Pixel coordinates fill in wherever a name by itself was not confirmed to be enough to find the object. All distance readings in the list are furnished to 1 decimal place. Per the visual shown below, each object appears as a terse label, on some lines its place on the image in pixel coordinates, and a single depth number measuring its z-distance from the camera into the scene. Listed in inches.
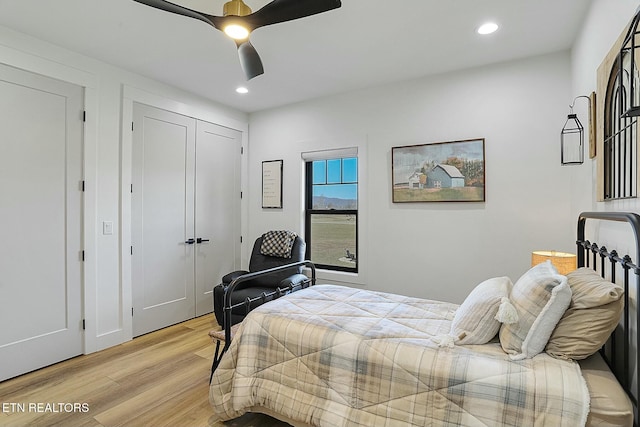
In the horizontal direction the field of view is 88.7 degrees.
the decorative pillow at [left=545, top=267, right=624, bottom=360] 50.4
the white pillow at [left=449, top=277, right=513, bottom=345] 61.5
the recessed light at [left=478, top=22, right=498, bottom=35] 96.0
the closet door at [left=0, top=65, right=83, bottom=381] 100.4
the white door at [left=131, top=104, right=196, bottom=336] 134.7
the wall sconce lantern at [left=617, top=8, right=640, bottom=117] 42.5
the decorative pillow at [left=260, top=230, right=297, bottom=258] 152.1
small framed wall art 174.1
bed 49.8
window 160.4
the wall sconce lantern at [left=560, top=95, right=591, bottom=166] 94.4
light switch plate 123.9
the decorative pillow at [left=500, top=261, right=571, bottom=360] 54.6
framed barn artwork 124.1
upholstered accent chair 135.2
